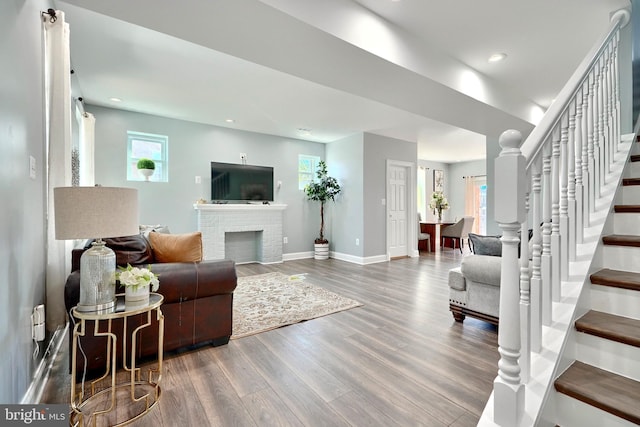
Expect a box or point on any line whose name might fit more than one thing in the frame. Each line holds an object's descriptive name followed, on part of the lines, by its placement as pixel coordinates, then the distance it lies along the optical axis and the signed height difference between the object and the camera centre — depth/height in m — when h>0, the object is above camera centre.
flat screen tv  5.24 +0.53
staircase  0.99 -0.54
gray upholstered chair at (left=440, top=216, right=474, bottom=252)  7.23 -0.50
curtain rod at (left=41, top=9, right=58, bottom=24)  1.82 +1.23
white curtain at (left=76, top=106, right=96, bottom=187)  3.49 +0.81
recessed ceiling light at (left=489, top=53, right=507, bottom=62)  2.86 +1.52
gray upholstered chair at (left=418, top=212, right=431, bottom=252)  7.20 -0.68
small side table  1.44 -1.03
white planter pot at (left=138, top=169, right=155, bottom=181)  4.47 +0.60
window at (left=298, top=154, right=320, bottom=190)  6.33 +0.93
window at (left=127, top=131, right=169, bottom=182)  4.59 +0.95
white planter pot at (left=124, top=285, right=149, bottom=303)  1.61 -0.46
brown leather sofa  1.84 -0.69
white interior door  6.13 +0.01
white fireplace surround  5.05 -0.26
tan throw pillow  2.25 -0.29
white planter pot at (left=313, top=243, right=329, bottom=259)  6.14 -0.83
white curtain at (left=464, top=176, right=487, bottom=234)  8.92 +0.32
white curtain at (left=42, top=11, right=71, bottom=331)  1.83 +0.50
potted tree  6.05 +0.39
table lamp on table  1.38 -0.06
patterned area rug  2.69 -1.02
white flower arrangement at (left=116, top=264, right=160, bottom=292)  1.56 -0.36
